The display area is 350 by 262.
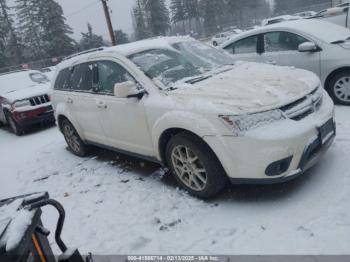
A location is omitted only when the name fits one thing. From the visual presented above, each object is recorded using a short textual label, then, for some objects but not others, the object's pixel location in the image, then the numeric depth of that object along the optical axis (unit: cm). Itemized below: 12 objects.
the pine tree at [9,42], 4750
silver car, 602
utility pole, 2255
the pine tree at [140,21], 6041
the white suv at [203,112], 332
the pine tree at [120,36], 5014
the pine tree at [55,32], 4538
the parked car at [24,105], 923
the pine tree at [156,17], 5825
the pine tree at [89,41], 4705
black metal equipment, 161
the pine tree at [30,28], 5036
